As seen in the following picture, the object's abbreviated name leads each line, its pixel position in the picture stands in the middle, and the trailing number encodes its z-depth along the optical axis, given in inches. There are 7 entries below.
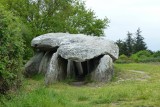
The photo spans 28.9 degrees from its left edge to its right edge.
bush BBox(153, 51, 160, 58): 1154.5
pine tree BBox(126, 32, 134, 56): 1389.0
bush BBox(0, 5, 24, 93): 300.3
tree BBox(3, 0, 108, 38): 802.0
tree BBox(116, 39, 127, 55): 1375.2
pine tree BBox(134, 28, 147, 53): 1419.1
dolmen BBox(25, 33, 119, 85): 494.6
